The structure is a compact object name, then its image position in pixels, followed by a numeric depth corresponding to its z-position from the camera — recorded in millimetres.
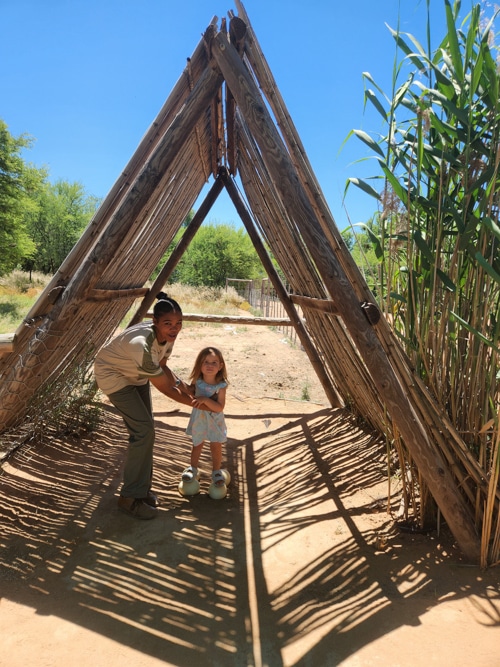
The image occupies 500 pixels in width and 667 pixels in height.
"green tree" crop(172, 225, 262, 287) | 29891
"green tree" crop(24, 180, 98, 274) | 25984
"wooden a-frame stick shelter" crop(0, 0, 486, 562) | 2283
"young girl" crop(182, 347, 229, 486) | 3328
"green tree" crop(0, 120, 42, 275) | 17500
